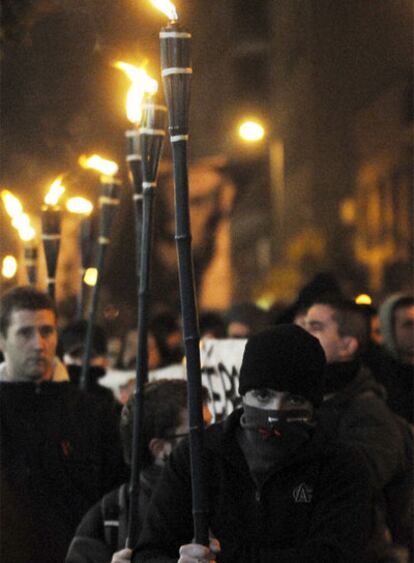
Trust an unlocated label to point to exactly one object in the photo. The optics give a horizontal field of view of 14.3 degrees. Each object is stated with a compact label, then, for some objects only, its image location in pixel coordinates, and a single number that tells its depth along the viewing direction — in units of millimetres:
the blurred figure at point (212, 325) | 14555
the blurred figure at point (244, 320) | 13754
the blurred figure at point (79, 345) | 12234
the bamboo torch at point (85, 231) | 11117
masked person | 5266
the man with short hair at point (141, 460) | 6633
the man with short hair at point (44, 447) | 7484
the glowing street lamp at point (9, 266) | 13555
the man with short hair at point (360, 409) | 7594
